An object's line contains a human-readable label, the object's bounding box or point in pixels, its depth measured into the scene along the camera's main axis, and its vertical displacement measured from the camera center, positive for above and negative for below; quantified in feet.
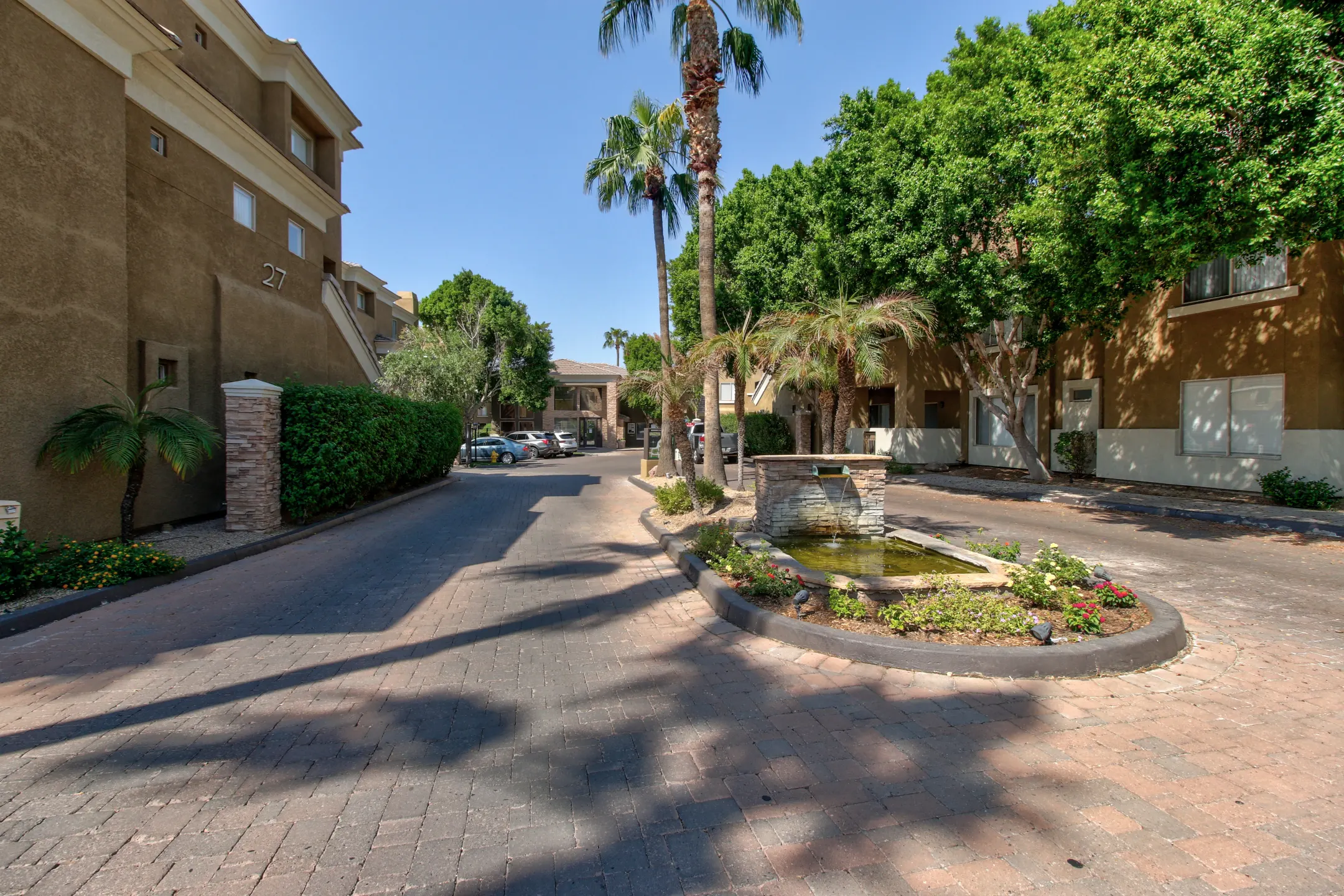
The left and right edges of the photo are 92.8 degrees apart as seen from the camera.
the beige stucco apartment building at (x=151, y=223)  23.27 +10.29
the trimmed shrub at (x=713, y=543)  24.22 -4.15
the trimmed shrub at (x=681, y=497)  37.22 -3.64
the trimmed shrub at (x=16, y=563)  19.26 -4.06
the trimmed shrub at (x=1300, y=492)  37.47 -3.17
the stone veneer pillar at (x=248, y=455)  31.96 -1.16
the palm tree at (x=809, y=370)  33.99 +3.60
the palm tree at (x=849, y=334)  31.07 +5.12
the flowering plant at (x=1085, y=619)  15.31 -4.38
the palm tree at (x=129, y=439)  23.90 -0.29
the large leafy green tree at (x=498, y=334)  120.98 +19.51
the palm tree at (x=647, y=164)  56.24 +24.80
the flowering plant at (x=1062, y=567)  18.12 -3.73
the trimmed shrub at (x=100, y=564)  20.92 -4.58
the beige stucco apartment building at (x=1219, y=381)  40.34 +4.34
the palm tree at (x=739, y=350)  33.71 +4.65
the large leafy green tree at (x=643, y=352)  184.55 +24.92
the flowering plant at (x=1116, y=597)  17.04 -4.25
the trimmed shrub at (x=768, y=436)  95.91 +0.04
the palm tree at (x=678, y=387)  36.21 +2.88
